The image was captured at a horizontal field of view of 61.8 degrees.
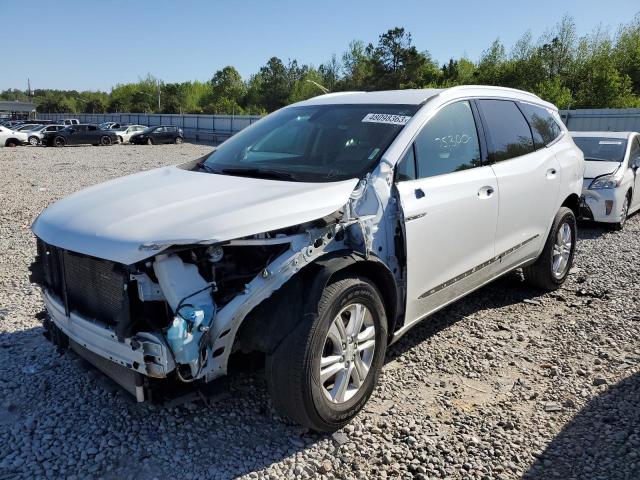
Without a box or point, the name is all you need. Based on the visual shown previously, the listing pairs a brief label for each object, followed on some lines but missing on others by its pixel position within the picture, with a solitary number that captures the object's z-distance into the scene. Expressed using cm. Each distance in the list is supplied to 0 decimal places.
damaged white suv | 255
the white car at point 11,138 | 3147
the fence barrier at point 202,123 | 4444
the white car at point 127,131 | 3759
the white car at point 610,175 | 830
